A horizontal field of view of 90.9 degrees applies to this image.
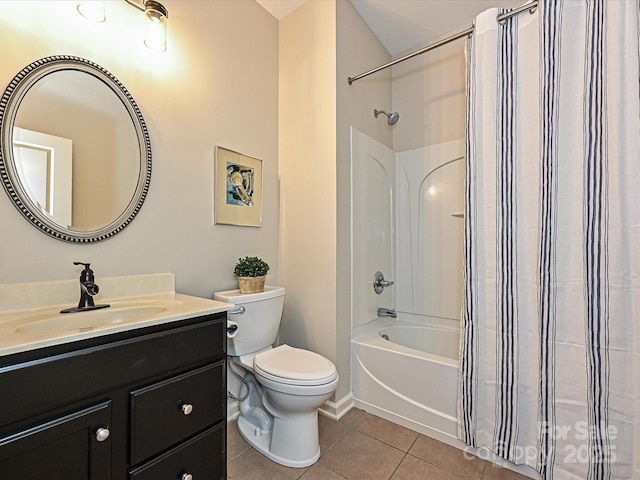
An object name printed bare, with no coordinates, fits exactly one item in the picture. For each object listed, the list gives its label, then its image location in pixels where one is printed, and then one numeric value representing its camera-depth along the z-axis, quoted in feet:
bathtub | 5.55
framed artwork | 5.93
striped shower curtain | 4.06
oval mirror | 3.76
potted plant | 5.79
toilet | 4.81
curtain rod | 4.77
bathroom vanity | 2.51
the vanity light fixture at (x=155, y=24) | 4.61
